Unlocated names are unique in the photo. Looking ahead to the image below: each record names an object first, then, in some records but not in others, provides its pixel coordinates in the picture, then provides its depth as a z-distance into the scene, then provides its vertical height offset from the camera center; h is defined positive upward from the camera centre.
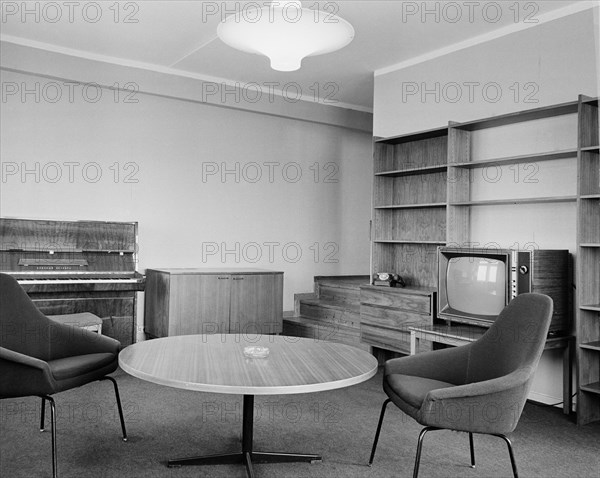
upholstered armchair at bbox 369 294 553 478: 2.35 -0.58
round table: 2.29 -0.53
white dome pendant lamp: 3.03 +1.19
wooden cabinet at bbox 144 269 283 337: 5.38 -0.54
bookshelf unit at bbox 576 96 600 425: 3.56 -0.01
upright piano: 4.70 -0.22
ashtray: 2.79 -0.51
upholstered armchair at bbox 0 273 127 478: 2.89 -0.55
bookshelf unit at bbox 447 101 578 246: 4.02 +0.66
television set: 3.68 -0.19
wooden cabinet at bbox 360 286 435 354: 4.52 -0.52
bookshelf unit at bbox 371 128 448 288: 5.01 +0.38
